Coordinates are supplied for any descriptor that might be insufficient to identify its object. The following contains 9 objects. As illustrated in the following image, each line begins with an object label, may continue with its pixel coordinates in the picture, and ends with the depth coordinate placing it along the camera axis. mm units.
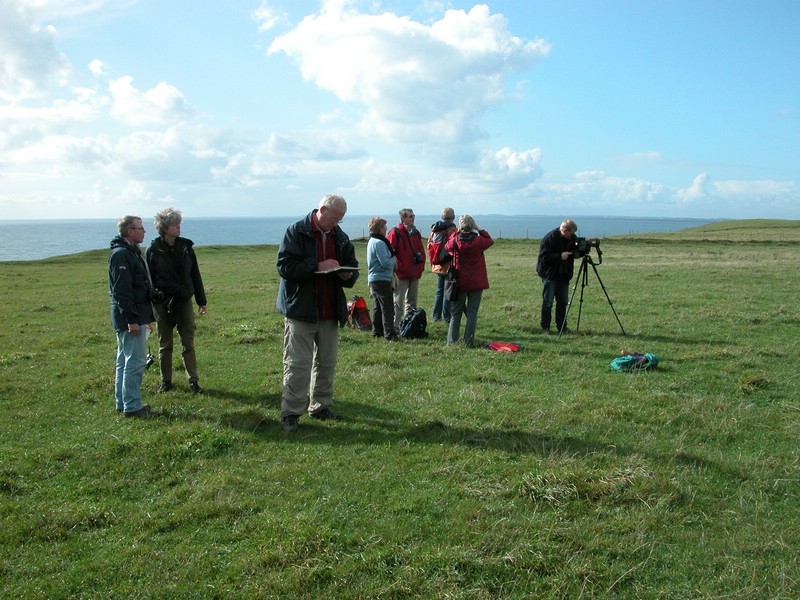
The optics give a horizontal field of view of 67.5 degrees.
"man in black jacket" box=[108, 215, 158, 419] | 7215
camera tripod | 12016
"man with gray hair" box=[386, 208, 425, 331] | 12266
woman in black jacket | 8008
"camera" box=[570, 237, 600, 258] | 11570
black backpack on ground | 11844
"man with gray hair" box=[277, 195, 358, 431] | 6684
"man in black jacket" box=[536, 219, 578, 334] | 12062
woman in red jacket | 10641
